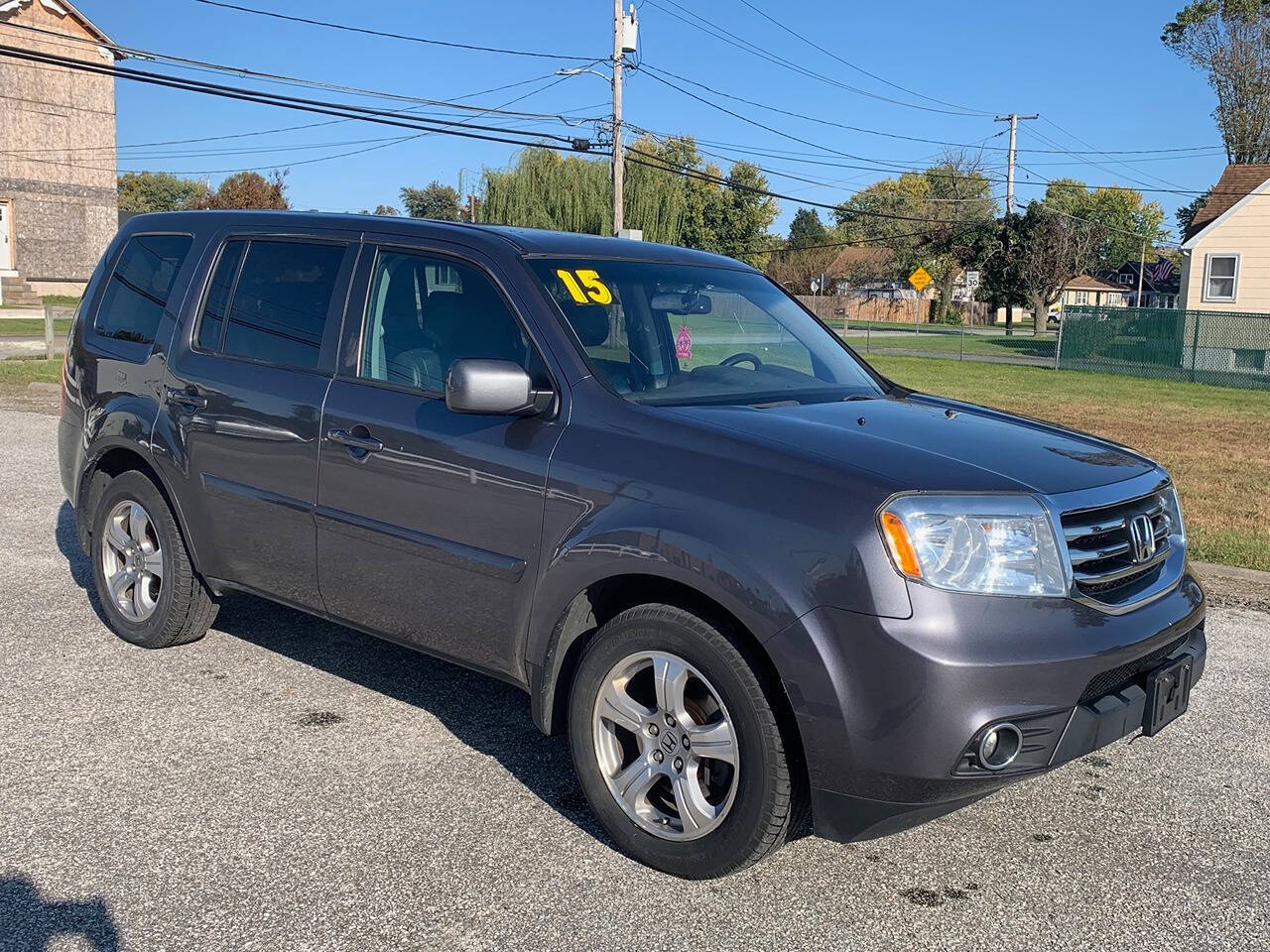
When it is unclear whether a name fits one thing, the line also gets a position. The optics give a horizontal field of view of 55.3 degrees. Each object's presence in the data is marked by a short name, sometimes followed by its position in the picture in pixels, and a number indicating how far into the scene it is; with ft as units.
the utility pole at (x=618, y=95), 107.24
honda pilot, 10.39
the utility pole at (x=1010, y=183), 187.73
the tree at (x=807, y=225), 479.58
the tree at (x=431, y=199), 367.17
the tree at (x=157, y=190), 330.42
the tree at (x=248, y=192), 189.16
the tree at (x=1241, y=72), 191.93
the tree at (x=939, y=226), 229.45
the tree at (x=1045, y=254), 200.85
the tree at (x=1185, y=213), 290.15
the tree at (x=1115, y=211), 400.06
